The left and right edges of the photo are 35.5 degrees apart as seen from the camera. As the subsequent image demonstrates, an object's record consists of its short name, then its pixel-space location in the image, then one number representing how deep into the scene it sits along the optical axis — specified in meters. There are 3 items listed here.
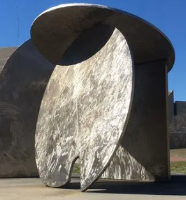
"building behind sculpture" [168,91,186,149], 26.19
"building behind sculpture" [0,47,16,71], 17.46
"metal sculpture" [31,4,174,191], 5.73
